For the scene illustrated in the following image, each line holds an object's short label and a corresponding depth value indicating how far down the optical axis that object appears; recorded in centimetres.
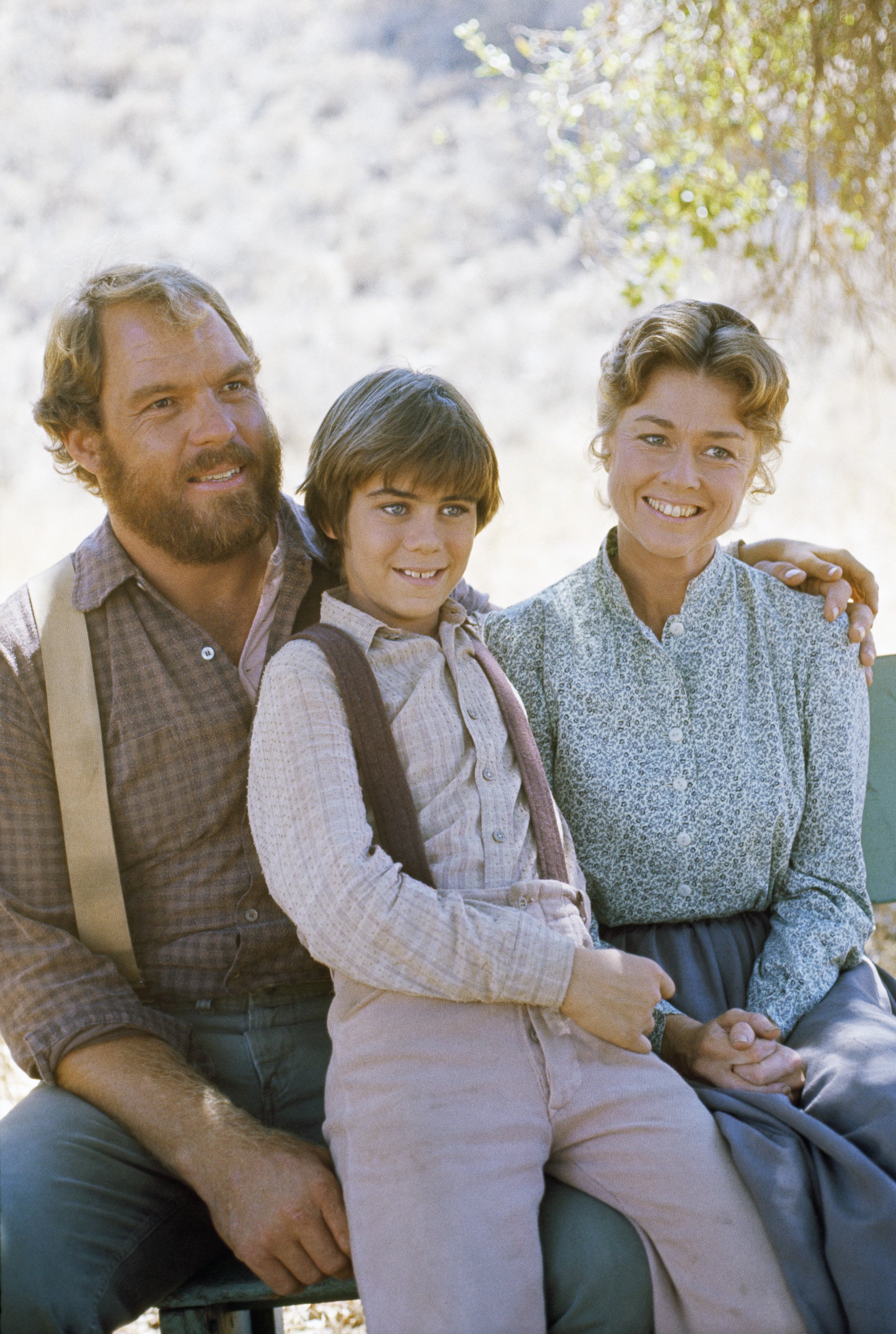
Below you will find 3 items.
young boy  358
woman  387
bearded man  369
